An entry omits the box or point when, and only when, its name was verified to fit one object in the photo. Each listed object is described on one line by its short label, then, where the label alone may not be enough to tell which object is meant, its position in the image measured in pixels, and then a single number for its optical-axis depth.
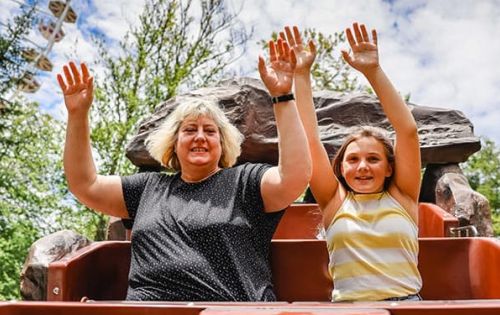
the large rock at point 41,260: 3.32
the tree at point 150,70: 9.02
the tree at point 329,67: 10.62
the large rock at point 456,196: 3.92
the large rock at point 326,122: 4.58
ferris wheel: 10.80
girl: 1.60
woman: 1.63
